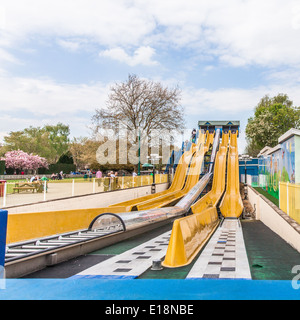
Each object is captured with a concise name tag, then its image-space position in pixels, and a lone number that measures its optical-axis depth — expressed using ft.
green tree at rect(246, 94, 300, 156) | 143.23
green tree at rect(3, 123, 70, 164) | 194.90
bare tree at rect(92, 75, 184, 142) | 106.22
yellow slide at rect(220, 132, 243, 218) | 51.33
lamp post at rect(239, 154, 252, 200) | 93.43
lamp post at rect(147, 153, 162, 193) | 108.58
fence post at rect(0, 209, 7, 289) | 14.17
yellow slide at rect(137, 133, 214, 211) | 55.32
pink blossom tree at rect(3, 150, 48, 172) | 165.89
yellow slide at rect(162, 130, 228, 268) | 18.91
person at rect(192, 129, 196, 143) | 101.72
